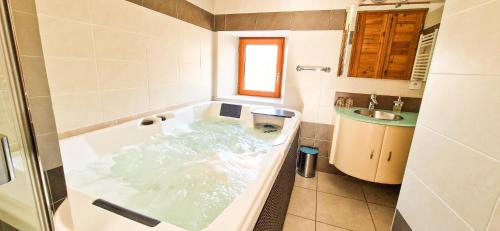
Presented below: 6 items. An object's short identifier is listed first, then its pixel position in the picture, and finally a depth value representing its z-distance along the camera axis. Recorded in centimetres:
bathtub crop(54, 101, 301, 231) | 65
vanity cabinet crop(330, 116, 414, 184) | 159
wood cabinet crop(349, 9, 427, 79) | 187
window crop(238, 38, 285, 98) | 273
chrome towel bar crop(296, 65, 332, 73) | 216
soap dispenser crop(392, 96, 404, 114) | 194
